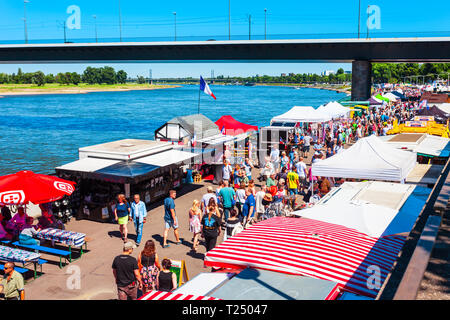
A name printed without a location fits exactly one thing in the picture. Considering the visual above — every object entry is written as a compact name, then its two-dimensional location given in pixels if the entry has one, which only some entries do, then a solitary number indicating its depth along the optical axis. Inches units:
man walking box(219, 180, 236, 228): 450.3
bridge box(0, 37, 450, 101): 1895.9
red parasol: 386.0
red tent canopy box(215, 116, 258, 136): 895.1
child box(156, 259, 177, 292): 267.4
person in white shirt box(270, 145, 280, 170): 705.6
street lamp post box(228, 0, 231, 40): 2571.9
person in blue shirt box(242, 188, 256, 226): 431.2
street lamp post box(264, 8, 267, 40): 1966.7
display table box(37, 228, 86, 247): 388.8
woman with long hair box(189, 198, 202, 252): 400.5
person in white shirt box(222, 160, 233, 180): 596.1
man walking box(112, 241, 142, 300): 273.6
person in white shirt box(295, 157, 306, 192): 598.0
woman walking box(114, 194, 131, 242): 422.0
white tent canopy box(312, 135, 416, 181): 458.0
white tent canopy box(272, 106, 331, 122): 973.8
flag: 847.1
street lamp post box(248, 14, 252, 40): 2290.4
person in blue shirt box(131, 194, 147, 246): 414.9
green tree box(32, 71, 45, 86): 7431.1
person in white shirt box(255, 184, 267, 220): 471.2
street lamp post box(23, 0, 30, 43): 2755.2
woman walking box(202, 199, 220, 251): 373.1
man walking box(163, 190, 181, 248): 409.7
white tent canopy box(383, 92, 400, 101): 1808.7
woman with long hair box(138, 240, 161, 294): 278.5
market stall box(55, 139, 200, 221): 503.2
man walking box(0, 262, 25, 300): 274.2
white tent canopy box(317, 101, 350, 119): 1095.3
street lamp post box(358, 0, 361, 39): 2132.9
